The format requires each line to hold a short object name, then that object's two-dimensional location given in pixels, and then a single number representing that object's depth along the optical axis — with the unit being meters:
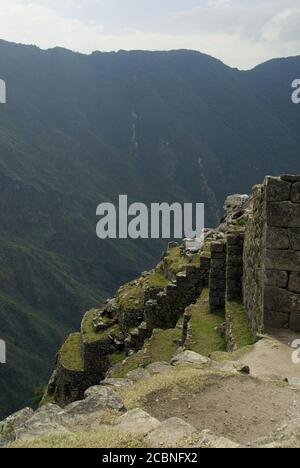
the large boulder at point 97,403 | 6.43
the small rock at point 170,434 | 4.90
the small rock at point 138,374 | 8.69
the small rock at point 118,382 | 8.38
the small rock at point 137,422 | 5.35
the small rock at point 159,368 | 8.52
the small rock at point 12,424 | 5.63
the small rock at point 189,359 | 8.80
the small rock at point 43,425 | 5.44
